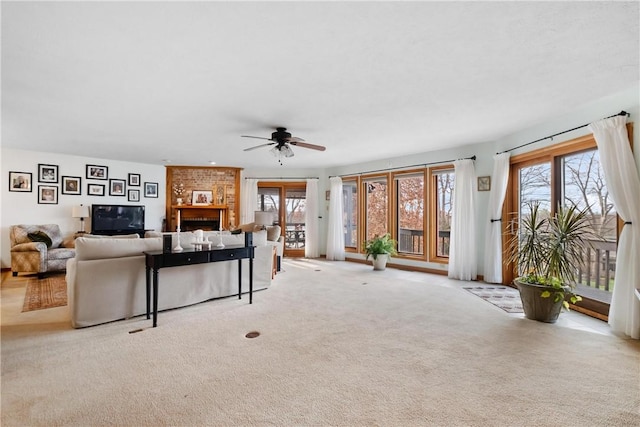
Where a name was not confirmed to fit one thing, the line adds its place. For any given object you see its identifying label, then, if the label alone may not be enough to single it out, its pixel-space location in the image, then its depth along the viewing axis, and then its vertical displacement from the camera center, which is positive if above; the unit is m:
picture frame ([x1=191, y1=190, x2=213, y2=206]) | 8.27 +0.51
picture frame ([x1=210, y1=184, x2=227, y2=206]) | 8.39 +0.58
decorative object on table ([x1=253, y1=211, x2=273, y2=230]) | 7.00 -0.05
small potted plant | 6.43 -0.73
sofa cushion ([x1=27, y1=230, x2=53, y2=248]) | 5.46 -0.41
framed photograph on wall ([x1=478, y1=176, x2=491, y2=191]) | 5.34 +0.62
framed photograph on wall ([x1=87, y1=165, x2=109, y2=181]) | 6.95 +1.02
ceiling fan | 4.21 +1.06
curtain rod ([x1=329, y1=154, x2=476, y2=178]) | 5.57 +1.11
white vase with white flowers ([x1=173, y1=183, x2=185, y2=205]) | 8.21 +0.70
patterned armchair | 5.17 -0.63
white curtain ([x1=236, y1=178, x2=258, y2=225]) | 8.37 +0.39
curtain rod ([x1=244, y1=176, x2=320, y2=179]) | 8.41 +1.11
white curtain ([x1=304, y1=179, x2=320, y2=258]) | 8.25 -0.13
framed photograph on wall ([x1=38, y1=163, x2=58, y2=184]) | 6.32 +0.89
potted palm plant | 3.26 -0.51
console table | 3.13 -0.49
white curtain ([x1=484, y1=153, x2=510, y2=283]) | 4.93 -0.06
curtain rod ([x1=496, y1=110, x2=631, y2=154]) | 3.08 +1.09
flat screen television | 6.92 -0.09
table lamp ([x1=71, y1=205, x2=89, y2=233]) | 6.53 +0.08
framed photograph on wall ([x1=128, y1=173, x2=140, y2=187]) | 7.54 +0.91
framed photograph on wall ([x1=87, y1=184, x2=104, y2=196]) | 6.96 +0.60
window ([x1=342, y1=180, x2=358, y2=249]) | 7.91 +0.09
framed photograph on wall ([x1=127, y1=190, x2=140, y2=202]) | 7.54 +0.51
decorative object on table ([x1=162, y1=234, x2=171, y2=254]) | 3.24 -0.30
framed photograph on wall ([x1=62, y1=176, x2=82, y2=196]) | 6.62 +0.67
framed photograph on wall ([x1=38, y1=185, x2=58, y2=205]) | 6.34 +0.44
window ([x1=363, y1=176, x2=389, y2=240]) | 7.22 +0.24
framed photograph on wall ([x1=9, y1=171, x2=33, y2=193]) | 6.01 +0.67
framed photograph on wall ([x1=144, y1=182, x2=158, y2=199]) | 7.79 +0.68
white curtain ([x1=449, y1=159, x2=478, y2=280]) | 5.43 -0.16
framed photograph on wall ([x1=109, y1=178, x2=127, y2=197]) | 7.29 +0.69
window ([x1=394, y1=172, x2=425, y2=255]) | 6.55 +0.11
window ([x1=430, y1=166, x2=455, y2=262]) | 6.11 +0.08
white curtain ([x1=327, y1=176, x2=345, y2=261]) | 7.84 -0.28
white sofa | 3.06 -0.76
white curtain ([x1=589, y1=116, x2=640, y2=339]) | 2.87 -0.01
